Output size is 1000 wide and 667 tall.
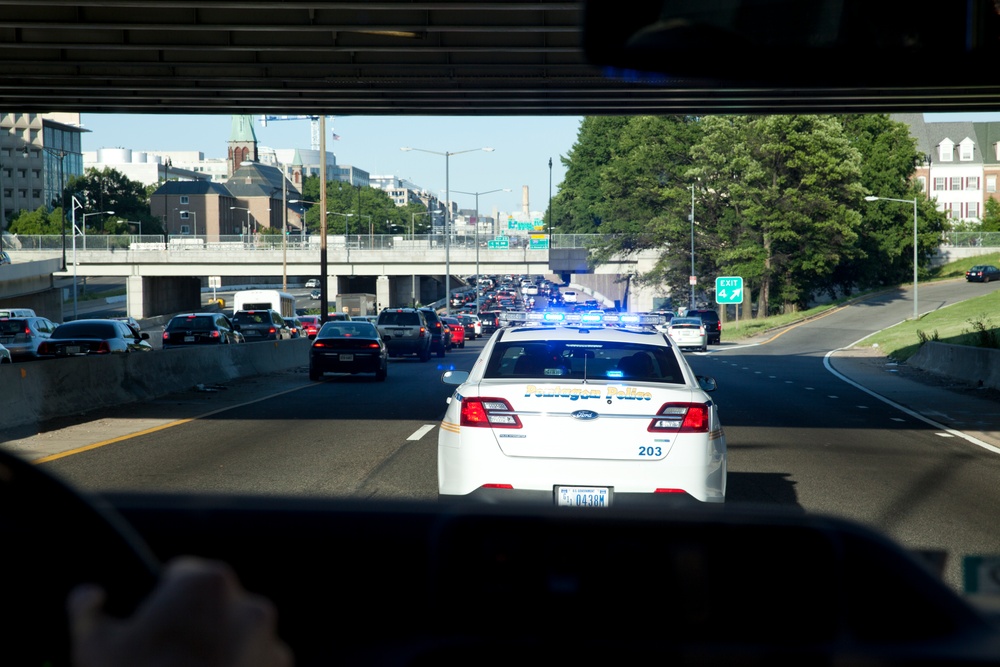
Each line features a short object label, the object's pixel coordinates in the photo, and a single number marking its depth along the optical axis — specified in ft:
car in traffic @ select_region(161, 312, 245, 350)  128.16
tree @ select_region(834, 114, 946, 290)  290.56
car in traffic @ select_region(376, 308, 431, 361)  143.13
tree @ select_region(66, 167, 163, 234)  517.14
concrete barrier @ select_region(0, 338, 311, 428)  59.11
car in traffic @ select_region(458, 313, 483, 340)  245.35
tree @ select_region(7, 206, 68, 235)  441.68
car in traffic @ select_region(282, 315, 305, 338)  199.76
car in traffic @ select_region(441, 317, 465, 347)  205.26
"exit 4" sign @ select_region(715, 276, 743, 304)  243.81
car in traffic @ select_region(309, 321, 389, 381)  99.55
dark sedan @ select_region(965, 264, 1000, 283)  306.35
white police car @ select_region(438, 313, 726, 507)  27.58
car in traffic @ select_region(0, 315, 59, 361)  134.10
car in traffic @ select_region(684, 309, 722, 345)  212.64
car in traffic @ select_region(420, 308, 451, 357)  165.89
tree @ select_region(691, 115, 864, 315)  240.94
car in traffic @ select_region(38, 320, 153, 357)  97.50
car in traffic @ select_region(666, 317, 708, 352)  176.45
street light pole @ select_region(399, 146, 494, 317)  268.62
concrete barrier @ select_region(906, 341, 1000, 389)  91.81
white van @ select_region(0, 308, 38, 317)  157.95
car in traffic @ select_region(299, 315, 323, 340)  219.51
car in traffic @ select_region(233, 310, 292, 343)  162.30
